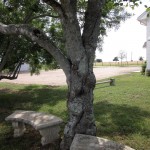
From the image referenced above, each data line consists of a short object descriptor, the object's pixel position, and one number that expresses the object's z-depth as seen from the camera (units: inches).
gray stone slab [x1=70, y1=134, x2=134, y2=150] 105.3
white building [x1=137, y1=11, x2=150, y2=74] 565.1
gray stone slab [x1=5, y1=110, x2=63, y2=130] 135.6
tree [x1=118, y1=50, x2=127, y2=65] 1939.1
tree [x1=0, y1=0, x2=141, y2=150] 123.2
